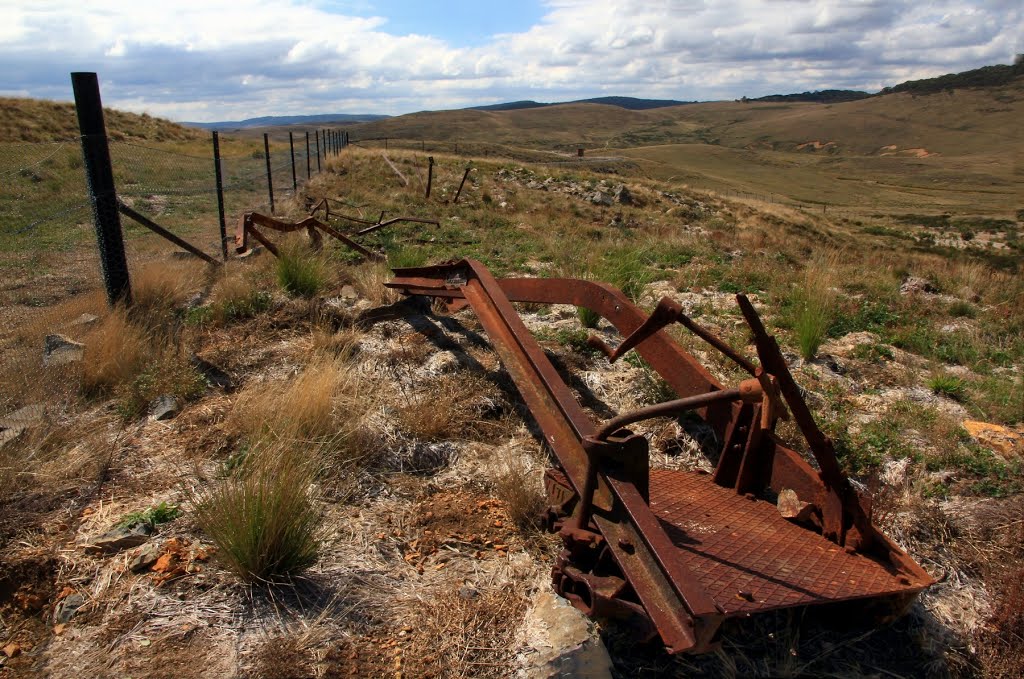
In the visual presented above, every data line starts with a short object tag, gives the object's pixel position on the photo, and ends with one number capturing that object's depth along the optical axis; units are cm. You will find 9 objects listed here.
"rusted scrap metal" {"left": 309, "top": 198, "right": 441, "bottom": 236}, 761
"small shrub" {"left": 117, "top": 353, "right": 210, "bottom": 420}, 371
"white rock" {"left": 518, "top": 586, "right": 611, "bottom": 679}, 219
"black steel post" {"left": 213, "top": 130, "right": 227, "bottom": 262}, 809
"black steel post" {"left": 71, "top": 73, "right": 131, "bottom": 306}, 481
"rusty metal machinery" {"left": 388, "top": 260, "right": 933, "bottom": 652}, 207
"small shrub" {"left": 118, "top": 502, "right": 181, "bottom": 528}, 274
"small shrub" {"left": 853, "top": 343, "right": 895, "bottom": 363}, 512
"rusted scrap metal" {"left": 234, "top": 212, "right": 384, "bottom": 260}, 622
